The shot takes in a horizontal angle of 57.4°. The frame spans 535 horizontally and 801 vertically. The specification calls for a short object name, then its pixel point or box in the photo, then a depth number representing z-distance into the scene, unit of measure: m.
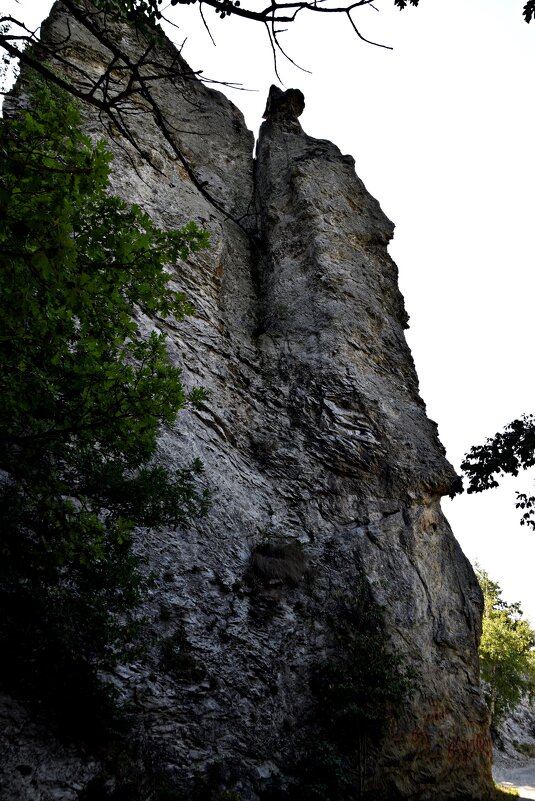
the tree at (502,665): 25.38
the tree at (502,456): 10.24
